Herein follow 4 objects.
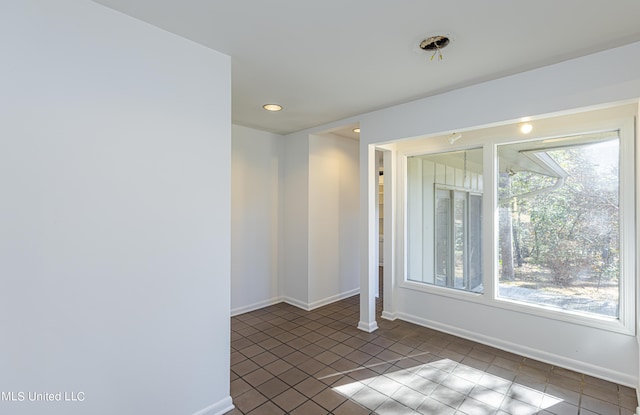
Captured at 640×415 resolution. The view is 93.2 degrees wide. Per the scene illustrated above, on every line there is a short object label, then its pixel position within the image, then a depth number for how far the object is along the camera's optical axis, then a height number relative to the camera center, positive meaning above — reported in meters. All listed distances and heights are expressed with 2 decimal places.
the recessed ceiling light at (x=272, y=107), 3.05 +1.04
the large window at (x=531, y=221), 2.44 -0.14
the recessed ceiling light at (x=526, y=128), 2.78 +0.73
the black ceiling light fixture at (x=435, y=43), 1.82 +1.02
